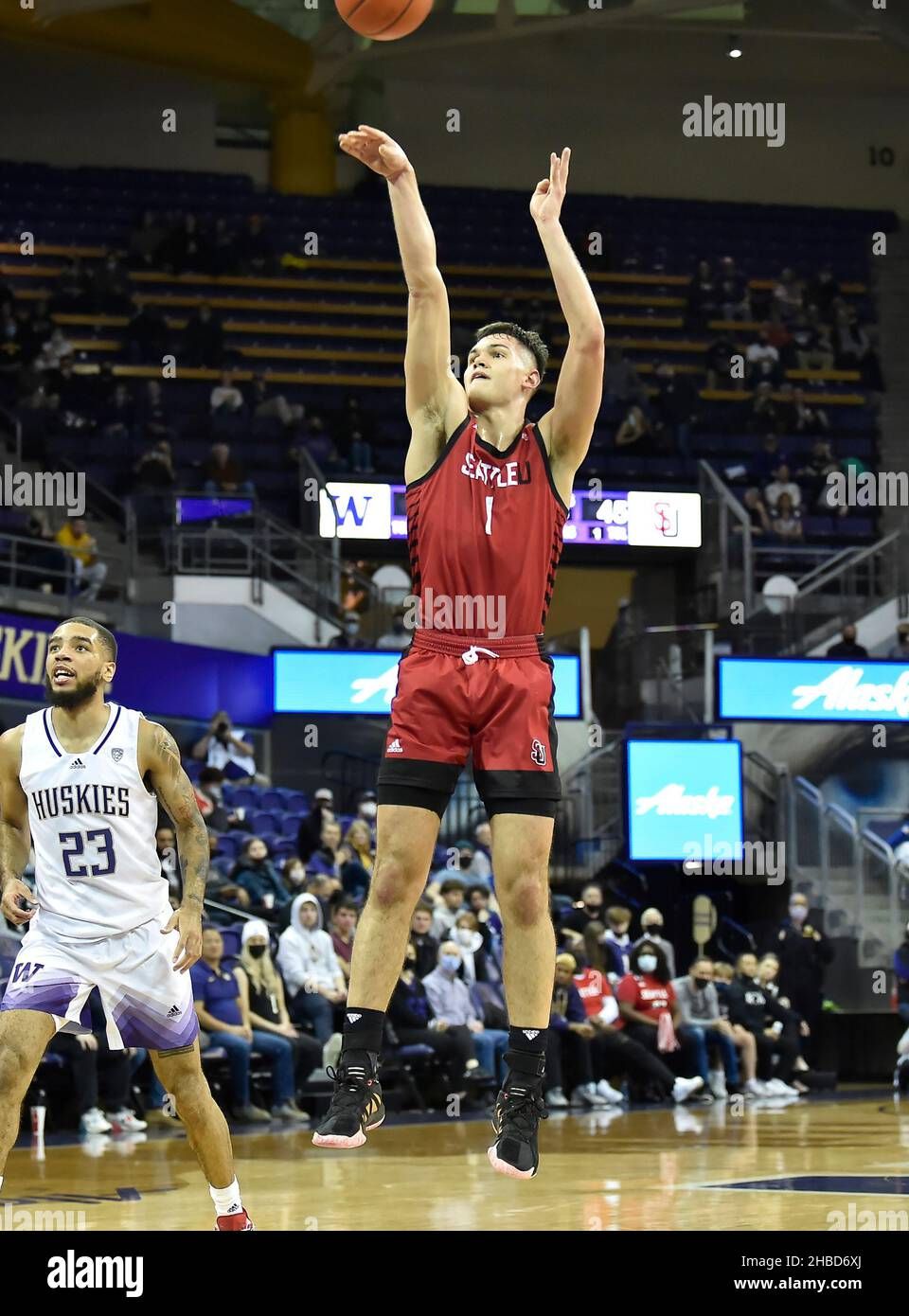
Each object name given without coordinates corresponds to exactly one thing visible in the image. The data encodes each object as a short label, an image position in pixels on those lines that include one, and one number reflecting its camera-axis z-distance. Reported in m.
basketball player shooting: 4.91
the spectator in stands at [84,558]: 16.48
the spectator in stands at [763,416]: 22.23
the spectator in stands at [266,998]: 11.41
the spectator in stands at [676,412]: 21.28
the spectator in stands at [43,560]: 16.27
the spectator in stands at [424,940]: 12.41
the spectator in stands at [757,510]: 20.33
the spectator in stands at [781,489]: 20.67
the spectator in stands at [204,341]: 21.34
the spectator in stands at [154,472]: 18.84
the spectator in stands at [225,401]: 20.50
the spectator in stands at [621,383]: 21.83
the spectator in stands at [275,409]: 20.62
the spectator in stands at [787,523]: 20.41
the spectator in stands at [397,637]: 17.83
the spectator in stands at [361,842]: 14.10
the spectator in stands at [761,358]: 23.14
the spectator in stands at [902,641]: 18.41
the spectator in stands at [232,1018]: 10.99
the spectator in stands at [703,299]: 23.80
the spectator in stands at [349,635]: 18.11
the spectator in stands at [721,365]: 22.98
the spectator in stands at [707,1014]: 13.91
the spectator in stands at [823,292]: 24.25
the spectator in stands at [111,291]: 21.66
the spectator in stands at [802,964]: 15.23
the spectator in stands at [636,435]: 21.06
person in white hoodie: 11.66
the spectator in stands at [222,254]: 22.92
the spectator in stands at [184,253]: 22.80
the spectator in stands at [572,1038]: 12.80
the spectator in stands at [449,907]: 13.12
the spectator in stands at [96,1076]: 10.40
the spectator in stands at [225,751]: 15.65
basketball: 6.41
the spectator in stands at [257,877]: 12.80
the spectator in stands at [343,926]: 12.23
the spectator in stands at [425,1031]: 11.99
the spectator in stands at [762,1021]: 14.24
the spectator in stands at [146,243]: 22.77
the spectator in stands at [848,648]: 17.88
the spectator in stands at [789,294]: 24.08
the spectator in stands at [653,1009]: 13.49
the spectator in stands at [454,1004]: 12.28
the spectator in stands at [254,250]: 23.17
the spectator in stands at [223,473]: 19.05
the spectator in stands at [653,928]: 14.10
